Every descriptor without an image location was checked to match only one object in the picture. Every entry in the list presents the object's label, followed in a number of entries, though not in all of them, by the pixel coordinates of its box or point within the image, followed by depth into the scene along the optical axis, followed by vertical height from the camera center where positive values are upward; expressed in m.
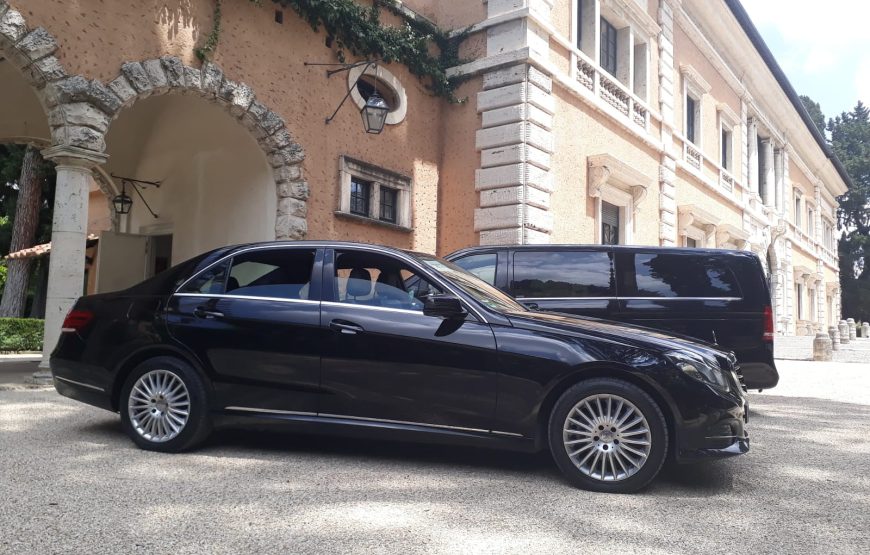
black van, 6.84 +0.44
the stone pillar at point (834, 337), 20.84 -0.04
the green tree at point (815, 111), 62.62 +20.96
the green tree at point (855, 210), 54.25 +10.91
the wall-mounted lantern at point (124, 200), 13.98 +2.41
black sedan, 3.97 -0.27
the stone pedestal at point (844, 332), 25.81 +0.16
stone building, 8.20 +3.30
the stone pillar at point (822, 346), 18.02 -0.29
